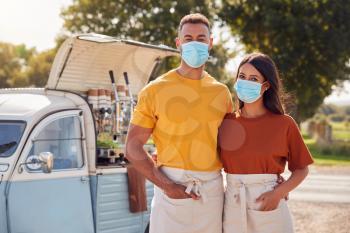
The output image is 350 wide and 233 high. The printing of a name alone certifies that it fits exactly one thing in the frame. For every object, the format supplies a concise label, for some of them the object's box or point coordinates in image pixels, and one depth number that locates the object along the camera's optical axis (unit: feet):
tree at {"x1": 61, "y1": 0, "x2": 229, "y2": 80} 84.79
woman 11.51
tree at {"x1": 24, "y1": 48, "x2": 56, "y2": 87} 153.19
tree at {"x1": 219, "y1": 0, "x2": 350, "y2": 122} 82.38
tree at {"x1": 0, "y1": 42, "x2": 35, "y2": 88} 151.94
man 11.46
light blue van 16.34
